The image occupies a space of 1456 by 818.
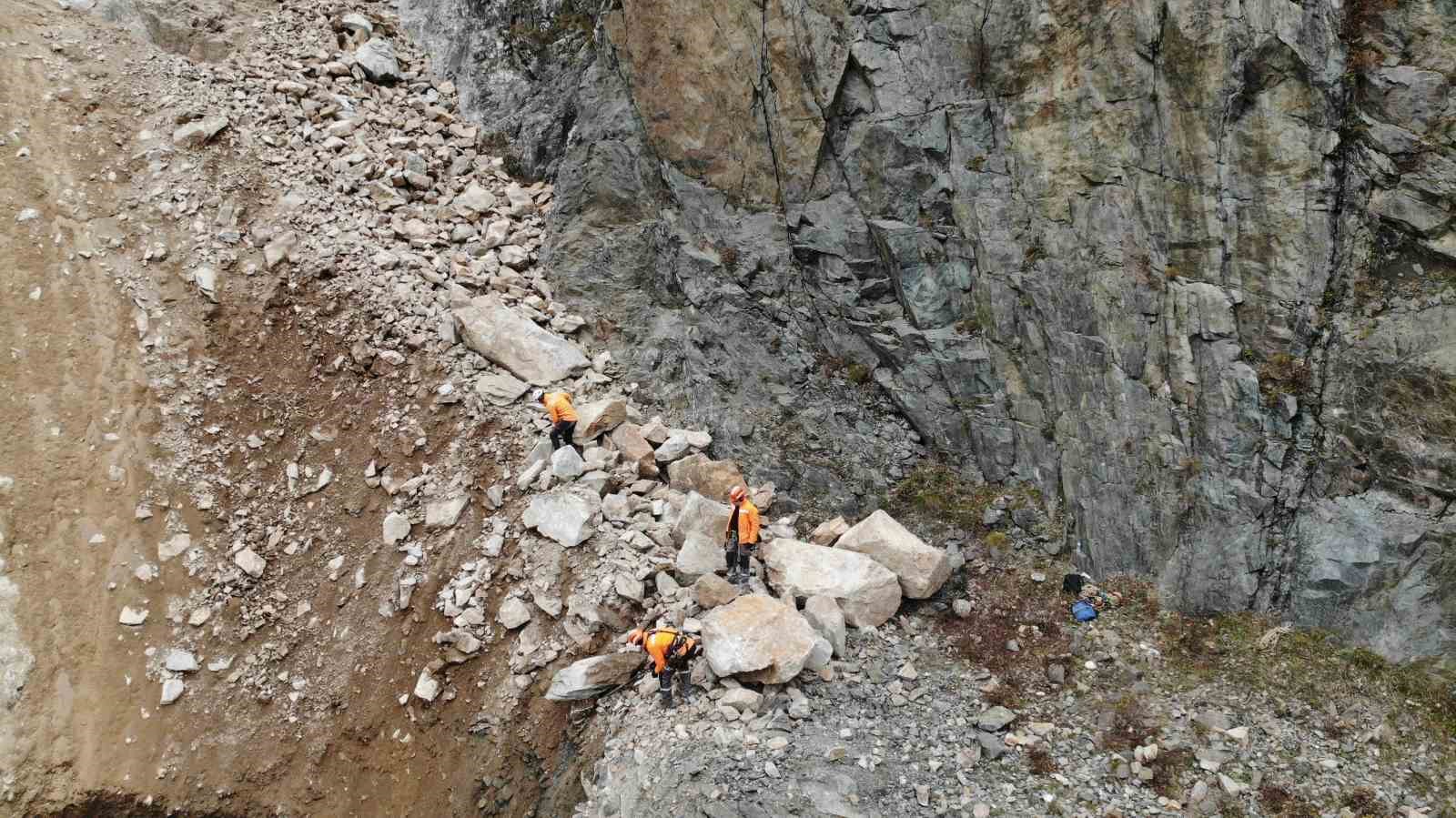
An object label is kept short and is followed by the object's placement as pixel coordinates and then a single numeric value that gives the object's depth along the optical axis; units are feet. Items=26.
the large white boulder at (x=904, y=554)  36.11
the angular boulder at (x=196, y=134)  53.16
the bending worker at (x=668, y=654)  30.45
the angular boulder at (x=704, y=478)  40.50
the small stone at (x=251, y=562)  40.22
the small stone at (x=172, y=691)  36.81
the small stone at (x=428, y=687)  34.73
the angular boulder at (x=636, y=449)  40.86
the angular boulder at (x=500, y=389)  43.11
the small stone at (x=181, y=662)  37.58
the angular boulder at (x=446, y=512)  39.29
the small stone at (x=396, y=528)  39.47
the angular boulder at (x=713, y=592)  33.58
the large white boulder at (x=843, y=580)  34.94
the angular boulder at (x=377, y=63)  60.80
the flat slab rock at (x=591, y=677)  32.07
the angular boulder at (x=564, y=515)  37.06
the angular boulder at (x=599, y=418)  41.60
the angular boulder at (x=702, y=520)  36.73
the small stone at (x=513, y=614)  35.40
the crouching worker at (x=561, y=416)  40.11
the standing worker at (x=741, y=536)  35.65
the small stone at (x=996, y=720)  31.12
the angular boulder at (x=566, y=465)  39.19
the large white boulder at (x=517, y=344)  44.68
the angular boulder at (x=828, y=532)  39.19
